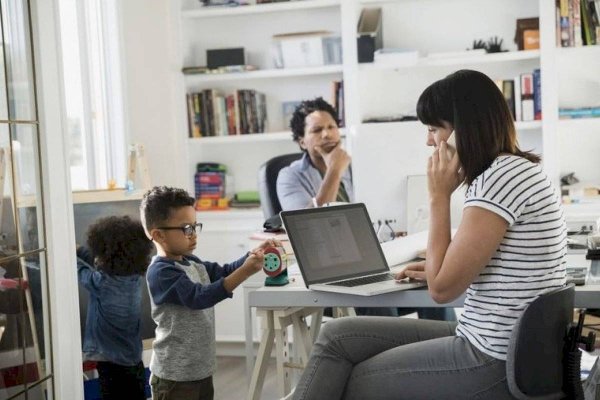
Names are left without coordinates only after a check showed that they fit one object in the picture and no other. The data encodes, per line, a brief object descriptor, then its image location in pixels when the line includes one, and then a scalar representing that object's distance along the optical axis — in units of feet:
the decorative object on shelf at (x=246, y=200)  17.38
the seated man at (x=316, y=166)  13.73
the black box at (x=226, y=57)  17.11
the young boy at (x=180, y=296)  8.85
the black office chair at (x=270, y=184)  14.11
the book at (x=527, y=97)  15.83
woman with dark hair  6.77
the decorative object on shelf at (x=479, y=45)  16.29
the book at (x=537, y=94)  15.78
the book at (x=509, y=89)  16.02
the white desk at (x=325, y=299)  7.37
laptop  8.09
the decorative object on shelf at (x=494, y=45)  16.16
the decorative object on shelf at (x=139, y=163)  14.02
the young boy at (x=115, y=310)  10.96
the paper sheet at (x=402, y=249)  9.03
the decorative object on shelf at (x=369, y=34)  16.25
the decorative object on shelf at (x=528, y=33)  15.81
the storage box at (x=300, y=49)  16.75
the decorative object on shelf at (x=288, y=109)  17.39
